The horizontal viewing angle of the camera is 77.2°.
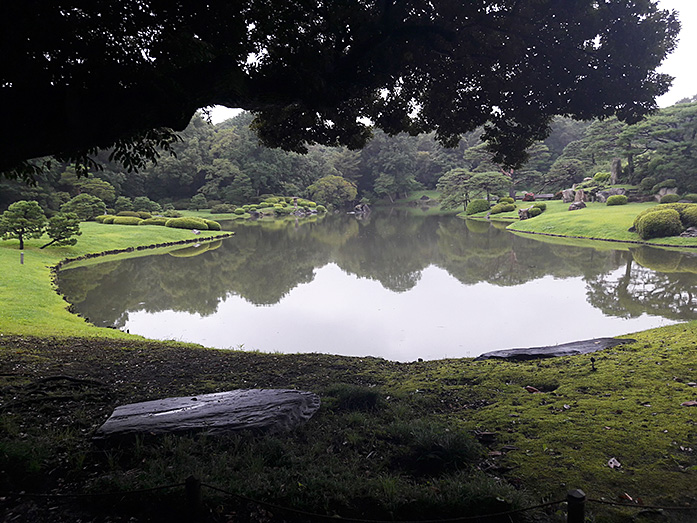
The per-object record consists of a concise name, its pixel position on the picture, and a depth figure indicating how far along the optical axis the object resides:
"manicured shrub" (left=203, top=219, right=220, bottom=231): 33.06
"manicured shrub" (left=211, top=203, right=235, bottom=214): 49.12
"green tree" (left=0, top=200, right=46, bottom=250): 18.97
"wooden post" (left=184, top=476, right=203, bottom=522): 2.54
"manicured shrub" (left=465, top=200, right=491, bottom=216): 43.34
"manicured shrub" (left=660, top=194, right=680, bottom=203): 28.78
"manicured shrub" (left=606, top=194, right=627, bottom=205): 32.16
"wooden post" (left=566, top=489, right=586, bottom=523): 2.20
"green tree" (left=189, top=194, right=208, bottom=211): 48.03
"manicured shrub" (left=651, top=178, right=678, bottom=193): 30.83
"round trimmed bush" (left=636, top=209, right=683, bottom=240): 21.88
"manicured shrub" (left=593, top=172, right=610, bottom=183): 37.56
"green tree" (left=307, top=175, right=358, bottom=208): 59.00
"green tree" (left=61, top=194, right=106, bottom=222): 30.91
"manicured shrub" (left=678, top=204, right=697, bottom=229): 22.00
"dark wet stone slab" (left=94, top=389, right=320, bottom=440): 3.64
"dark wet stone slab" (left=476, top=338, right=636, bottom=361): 7.06
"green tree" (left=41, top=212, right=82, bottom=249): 20.12
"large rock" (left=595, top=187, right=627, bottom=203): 34.16
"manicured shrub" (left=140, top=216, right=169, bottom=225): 32.88
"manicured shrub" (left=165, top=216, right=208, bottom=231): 31.72
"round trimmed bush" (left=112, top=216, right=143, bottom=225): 31.80
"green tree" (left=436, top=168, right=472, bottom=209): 44.03
